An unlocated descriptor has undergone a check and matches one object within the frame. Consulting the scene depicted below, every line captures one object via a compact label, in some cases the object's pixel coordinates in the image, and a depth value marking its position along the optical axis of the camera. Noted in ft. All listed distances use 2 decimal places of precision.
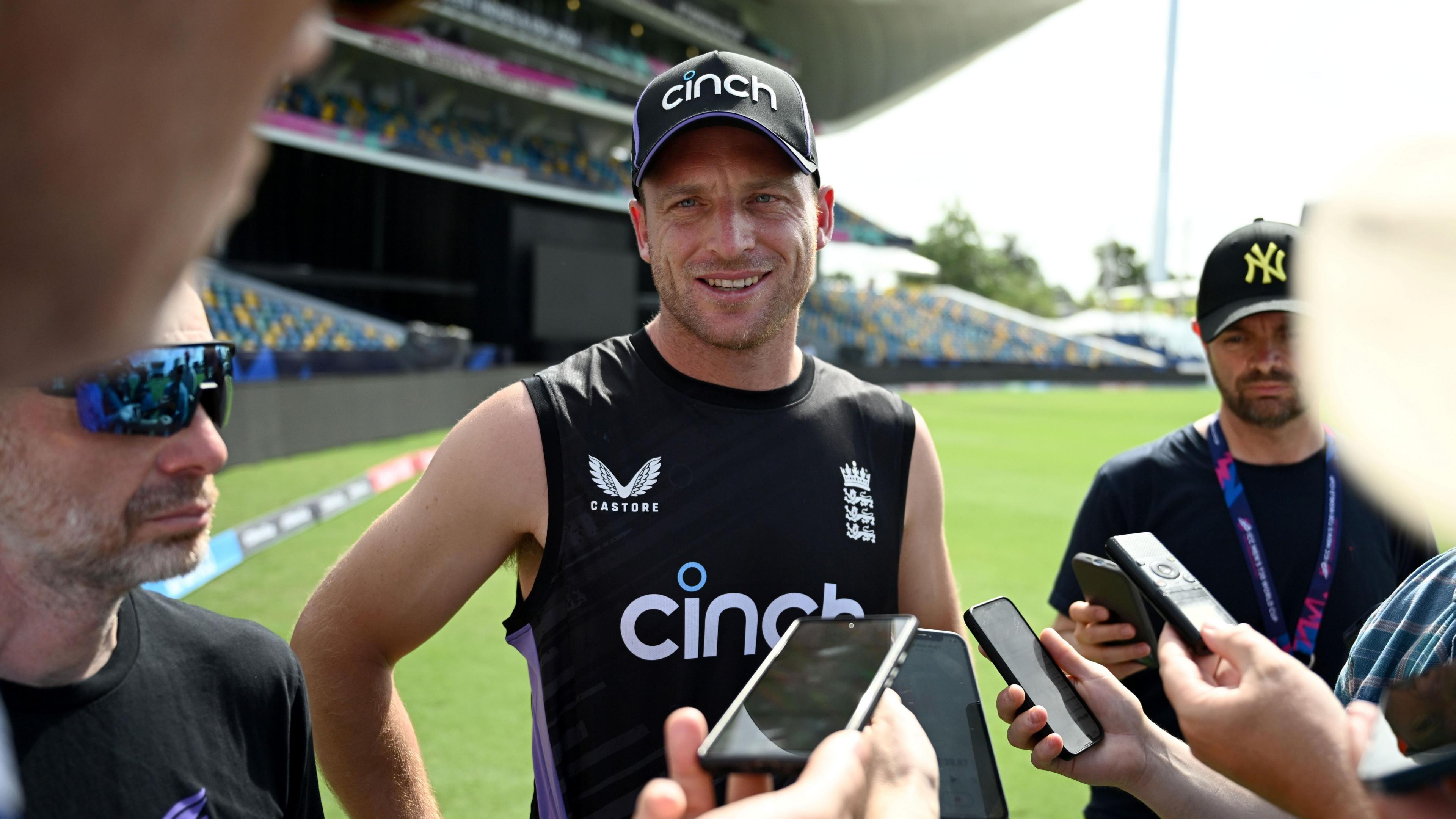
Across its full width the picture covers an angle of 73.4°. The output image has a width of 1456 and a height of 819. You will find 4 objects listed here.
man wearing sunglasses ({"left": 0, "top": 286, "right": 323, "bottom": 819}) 5.22
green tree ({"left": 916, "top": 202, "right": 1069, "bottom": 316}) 280.10
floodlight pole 104.94
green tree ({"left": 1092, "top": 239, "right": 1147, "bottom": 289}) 352.28
